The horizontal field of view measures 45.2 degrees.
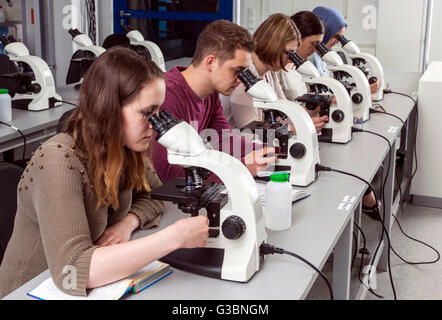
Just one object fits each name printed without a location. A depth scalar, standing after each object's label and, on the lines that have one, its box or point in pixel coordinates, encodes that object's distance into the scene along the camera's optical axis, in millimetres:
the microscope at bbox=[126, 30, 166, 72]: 4016
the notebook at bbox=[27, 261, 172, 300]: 1123
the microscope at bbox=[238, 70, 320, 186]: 1845
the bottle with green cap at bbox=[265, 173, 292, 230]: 1508
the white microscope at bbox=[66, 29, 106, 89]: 3489
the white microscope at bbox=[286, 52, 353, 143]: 2426
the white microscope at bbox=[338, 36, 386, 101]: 3387
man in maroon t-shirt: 1977
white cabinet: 3441
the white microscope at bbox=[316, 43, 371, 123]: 2840
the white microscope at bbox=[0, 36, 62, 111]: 3061
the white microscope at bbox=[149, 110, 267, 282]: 1176
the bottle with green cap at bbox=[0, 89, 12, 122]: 2727
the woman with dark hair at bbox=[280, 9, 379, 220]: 2898
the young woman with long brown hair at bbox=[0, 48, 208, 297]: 1131
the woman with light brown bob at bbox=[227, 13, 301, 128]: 2439
